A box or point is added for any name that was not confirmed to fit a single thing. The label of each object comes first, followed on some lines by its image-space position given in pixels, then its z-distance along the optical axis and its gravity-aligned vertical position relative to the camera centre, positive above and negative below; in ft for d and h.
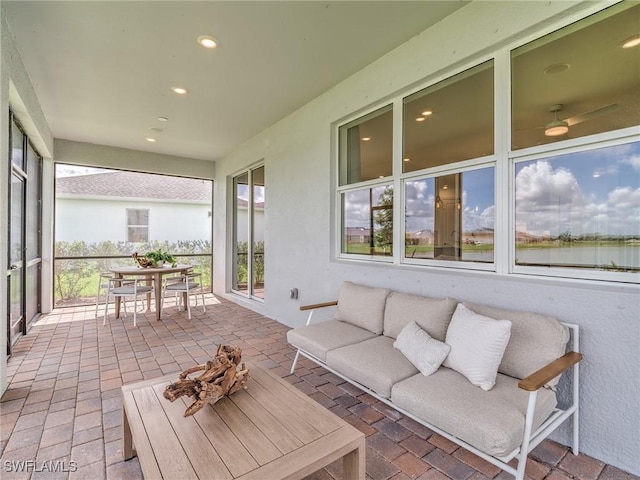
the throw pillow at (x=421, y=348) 6.28 -2.30
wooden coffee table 3.75 -2.73
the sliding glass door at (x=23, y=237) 11.07 +0.19
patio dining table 14.84 -1.54
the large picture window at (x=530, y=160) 5.79 +1.85
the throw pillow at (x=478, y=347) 5.64 -2.03
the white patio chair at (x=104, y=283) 18.58 -2.70
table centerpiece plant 16.23 -0.96
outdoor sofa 4.65 -2.61
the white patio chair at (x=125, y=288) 14.78 -2.36
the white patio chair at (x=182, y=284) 15.88 -2.34
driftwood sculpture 4.95 -2.41
